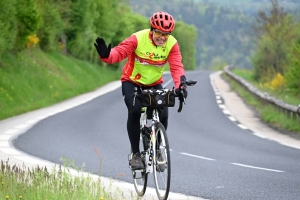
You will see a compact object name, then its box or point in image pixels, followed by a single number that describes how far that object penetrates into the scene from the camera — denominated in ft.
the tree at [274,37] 314.28
